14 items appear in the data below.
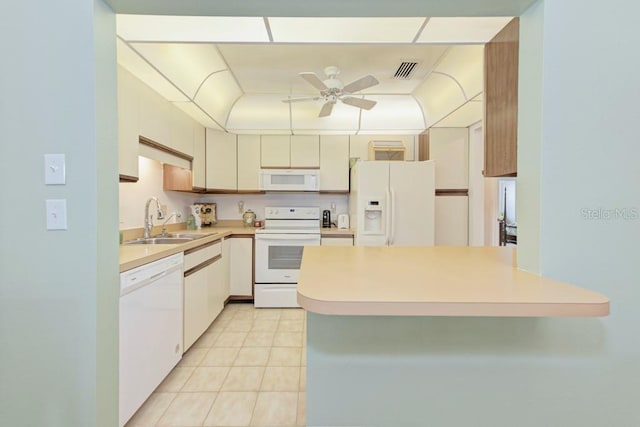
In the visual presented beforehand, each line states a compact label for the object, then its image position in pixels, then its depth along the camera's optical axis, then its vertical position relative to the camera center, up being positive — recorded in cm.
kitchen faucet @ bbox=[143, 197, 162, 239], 254 -13
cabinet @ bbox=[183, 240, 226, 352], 233 -70
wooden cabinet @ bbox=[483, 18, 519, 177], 125 +46
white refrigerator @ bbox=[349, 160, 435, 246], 316 +10
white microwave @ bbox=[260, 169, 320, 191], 371 +35
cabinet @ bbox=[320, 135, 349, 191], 380 +65
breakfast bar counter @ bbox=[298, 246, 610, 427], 105 -55
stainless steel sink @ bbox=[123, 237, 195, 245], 254 -28
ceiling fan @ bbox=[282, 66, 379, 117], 238 +100
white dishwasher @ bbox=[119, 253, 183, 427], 154 -70
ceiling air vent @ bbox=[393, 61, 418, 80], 278 +133
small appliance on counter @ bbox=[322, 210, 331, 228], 404 -13
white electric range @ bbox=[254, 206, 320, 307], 344 -62
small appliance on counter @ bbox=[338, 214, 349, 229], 385 -15
